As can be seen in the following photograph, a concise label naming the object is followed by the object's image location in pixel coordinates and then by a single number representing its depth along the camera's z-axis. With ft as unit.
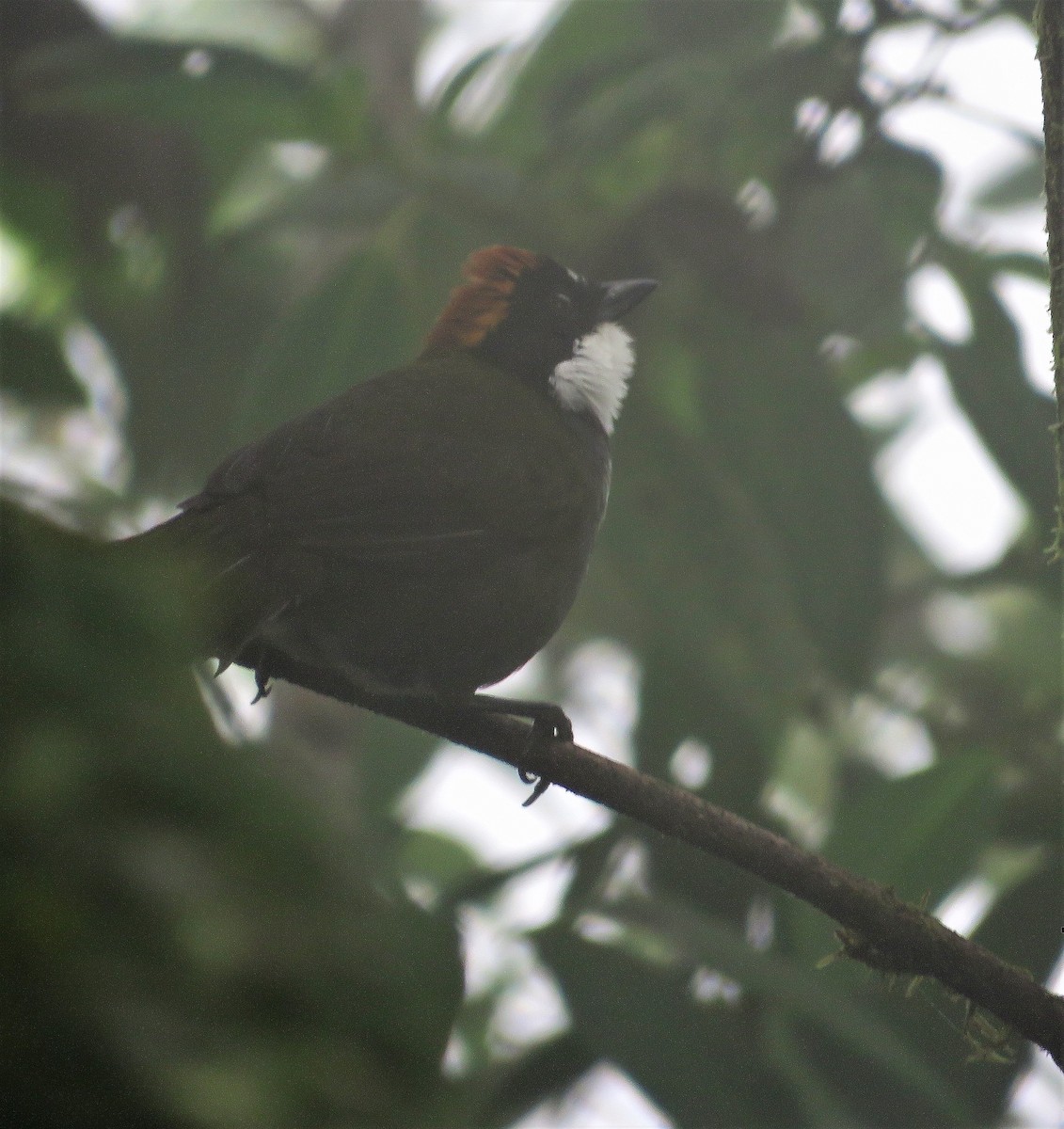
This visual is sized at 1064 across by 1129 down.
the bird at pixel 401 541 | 16.87
